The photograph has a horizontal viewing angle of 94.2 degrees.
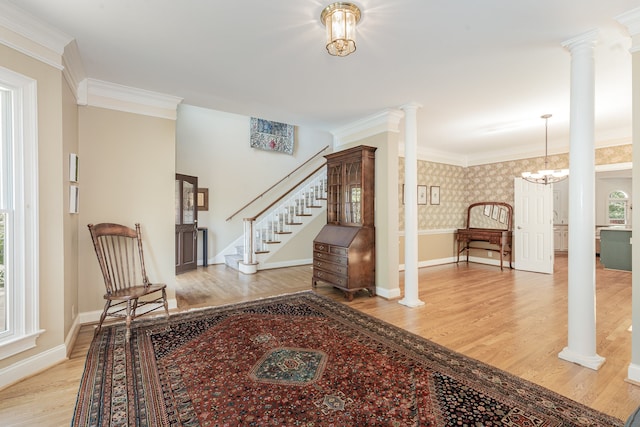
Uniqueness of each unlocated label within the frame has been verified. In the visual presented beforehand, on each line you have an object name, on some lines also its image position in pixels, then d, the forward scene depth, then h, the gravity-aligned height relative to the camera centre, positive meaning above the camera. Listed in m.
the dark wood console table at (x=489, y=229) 6.55 -0.40
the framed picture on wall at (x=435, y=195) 7.05 +0.42
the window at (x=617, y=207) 9.36 +0.16
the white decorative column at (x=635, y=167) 2.17 +0.33
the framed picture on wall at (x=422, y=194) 6.84 +0.42
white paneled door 6.11 -0.31
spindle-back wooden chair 2.96 -0.61
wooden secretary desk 4.27 -0.29
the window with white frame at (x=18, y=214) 2.21 +0.00
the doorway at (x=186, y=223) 6.02 -0.21
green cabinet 6.33 -0.79
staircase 6.02 -0.25
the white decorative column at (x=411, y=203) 4.04 +0.13
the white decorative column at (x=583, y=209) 2.43 +0.03
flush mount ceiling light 2.01 +1.27
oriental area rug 1.78 -1.22
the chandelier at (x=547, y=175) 4.89 +0.64
